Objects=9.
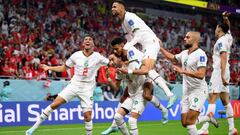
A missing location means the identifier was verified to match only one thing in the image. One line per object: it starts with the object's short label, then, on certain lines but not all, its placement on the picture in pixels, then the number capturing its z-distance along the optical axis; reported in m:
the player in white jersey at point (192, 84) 9.70
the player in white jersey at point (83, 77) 11.70
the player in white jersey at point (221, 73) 11.95
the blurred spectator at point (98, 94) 19.92
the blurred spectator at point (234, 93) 26.50
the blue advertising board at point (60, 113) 16.09
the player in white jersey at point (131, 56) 10.24
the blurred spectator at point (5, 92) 17.66
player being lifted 10.73
